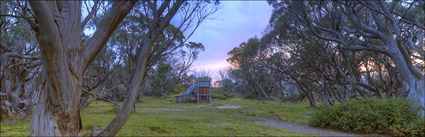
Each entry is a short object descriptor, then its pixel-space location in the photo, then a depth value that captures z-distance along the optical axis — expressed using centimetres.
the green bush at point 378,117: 1047
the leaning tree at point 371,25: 1185
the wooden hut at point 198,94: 3739
